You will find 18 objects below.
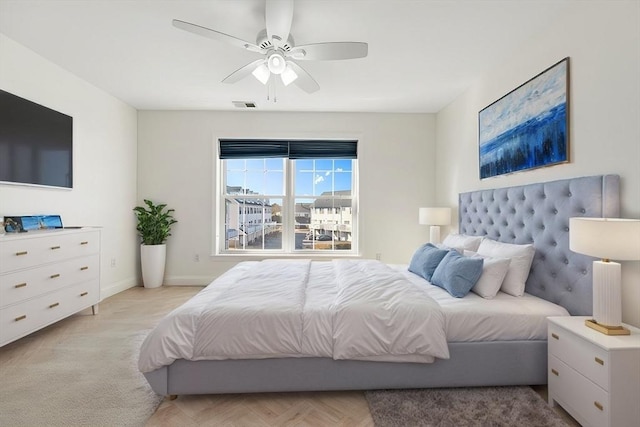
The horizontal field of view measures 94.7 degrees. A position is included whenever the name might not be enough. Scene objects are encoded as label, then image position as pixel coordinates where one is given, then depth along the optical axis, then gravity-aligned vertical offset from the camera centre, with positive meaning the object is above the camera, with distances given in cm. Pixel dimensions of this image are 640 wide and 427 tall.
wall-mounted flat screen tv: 246 +64
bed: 171 -90
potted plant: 402 -39
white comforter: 168 -68
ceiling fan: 182 +115
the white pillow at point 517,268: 209 -39
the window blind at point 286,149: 434 +96
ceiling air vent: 388 +147
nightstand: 134 -78
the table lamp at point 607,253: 140 -19
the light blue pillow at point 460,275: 205 -43
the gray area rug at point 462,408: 156 -110
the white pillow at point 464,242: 276 -28
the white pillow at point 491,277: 204 -44
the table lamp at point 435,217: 362 -4
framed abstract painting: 204 +71
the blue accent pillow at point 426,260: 253 -41
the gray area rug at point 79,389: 164 -112
